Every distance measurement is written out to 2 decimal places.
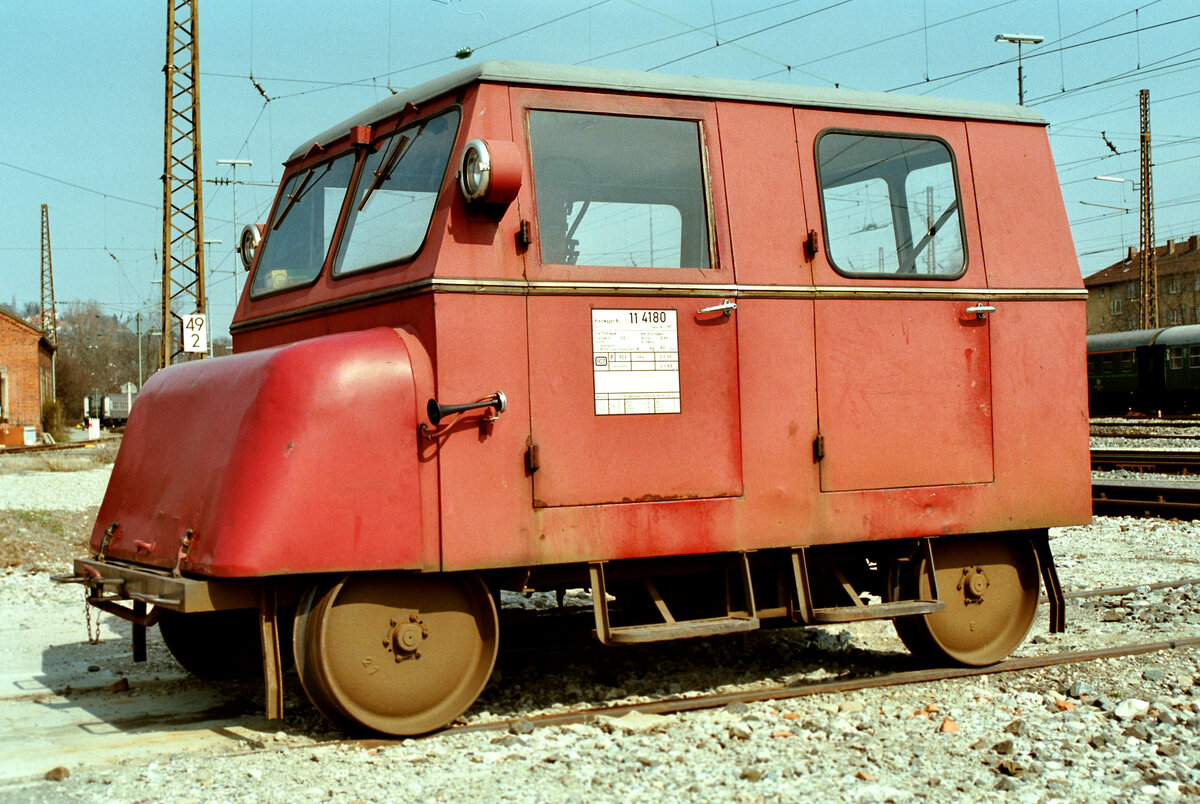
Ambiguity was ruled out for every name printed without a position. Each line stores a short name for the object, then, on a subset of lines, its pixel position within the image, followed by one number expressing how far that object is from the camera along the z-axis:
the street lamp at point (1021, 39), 22.72
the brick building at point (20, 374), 55.72
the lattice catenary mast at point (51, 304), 71.25
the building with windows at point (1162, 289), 73.88
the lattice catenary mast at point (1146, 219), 43.31
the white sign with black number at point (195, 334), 22.09
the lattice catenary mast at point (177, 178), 26.89
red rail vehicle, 5.23
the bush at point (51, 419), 56.34
